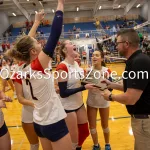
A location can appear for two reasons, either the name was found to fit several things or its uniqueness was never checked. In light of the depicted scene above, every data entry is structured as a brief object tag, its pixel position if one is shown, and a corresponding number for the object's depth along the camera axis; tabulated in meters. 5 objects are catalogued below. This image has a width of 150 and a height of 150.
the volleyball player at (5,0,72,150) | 1.73
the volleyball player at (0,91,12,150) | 2.34
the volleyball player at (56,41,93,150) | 2.69
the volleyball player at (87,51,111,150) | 3.23
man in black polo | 1.93
